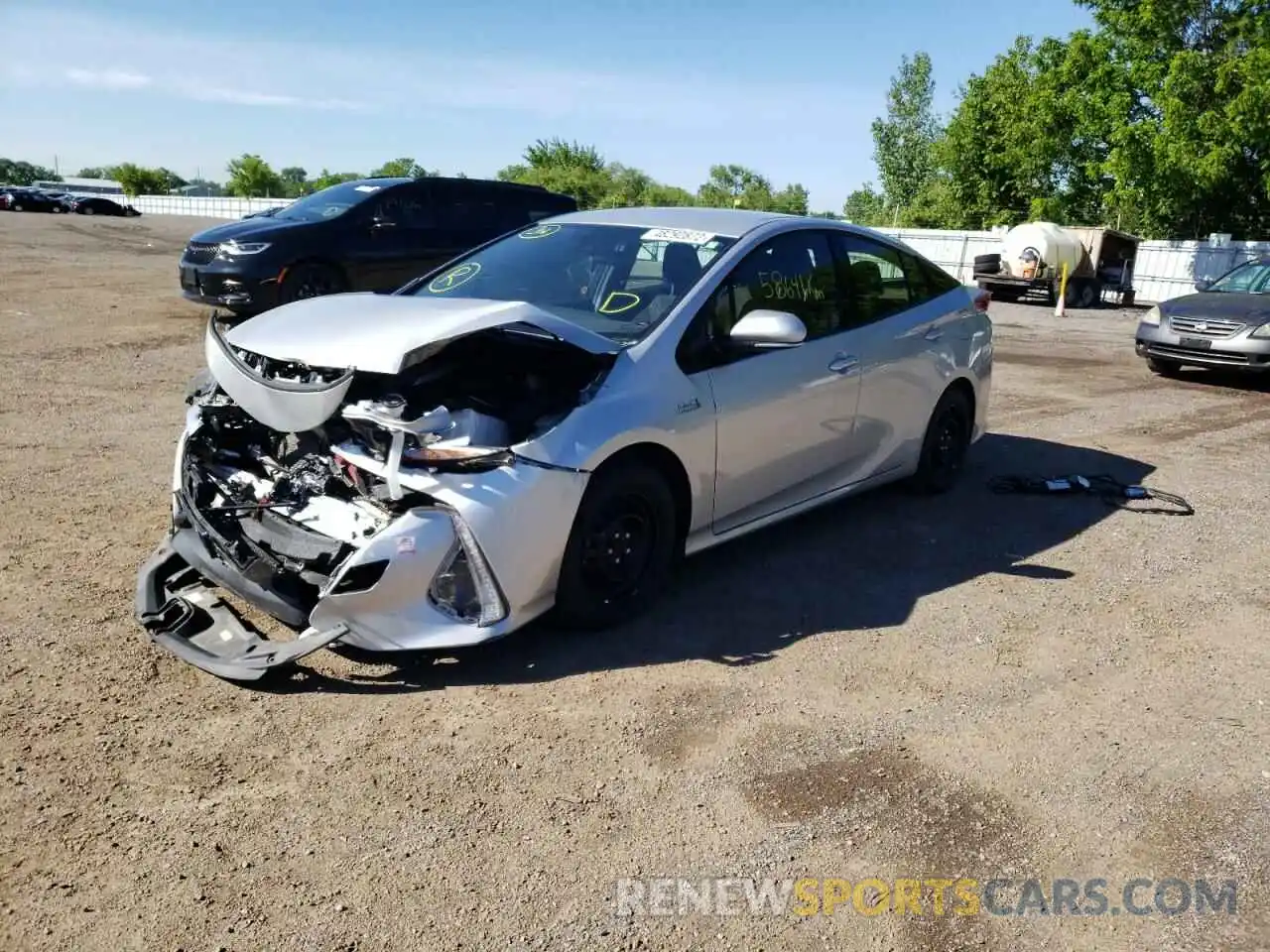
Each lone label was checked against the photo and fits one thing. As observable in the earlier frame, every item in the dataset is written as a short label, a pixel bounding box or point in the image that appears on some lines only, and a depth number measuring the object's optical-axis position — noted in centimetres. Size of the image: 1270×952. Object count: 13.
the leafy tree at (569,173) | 5694
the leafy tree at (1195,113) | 2819
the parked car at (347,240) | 1144
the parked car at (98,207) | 4984
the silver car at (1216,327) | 1135
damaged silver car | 368
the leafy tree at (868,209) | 6531
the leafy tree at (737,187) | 8131
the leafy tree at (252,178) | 7081
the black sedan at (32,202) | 4781
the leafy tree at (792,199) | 7581
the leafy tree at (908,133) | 6644
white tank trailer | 2559
